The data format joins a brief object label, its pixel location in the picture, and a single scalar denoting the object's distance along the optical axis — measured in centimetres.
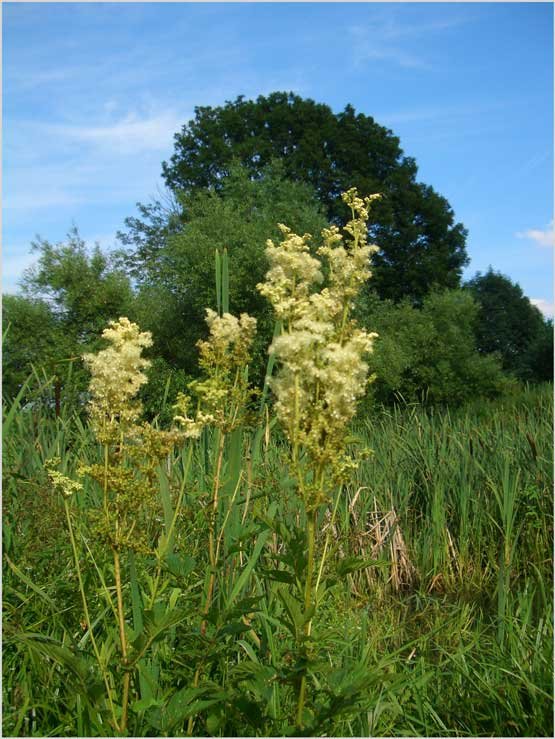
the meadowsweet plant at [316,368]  207
